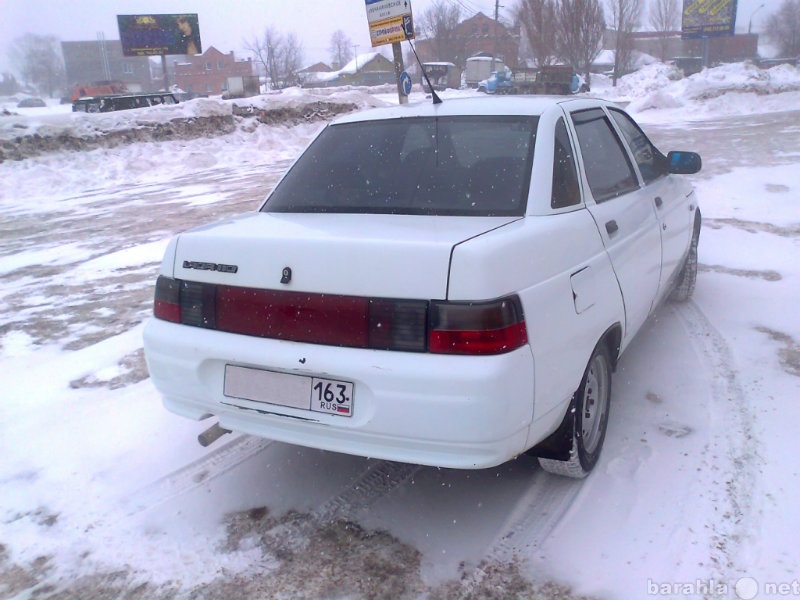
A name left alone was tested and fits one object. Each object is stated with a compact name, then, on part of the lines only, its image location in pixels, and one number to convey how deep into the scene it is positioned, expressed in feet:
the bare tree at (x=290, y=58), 228.84
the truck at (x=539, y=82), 100.47
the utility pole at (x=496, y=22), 220.23
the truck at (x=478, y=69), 182.70
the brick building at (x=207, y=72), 284.00
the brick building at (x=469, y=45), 204.23
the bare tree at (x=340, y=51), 335.88
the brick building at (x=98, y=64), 294.87
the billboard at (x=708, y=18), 137.90
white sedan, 7.42
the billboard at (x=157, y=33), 132.05
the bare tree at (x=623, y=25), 126.68
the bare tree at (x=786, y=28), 205.30
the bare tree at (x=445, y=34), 208.64
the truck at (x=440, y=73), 173.58
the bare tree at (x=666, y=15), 267.80
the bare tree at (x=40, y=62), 297.74
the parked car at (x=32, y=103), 181.57
